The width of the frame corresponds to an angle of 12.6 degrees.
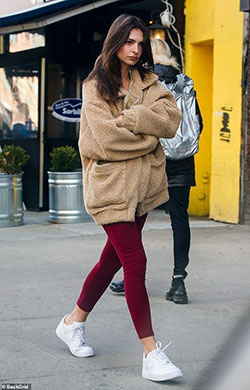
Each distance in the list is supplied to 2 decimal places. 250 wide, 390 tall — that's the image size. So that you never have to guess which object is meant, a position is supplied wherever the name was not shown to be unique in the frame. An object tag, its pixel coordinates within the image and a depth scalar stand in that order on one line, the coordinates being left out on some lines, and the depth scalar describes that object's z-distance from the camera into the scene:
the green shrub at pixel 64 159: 15.46
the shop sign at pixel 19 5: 15.09
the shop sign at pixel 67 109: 16.85
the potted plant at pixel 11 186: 14.99
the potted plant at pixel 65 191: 15.34
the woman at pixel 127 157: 5.48
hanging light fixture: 14.69
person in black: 8.03
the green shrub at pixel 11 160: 15.29
